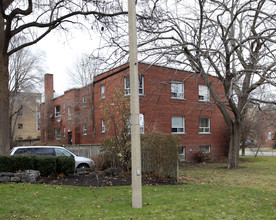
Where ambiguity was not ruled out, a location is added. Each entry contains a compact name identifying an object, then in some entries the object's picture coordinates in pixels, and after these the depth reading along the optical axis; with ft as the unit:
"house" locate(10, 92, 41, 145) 169.48
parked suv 43.93
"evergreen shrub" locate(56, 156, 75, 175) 35.76
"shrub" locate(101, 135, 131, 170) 41.14
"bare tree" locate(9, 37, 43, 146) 108.68
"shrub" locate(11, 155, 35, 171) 32.91
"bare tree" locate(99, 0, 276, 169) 45.37
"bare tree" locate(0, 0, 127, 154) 37.24
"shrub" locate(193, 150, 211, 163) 82.23
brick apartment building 77.15
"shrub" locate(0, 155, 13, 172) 32.22
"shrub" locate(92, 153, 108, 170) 44.72
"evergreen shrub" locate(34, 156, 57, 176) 34.60
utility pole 21.94
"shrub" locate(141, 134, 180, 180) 36.70
